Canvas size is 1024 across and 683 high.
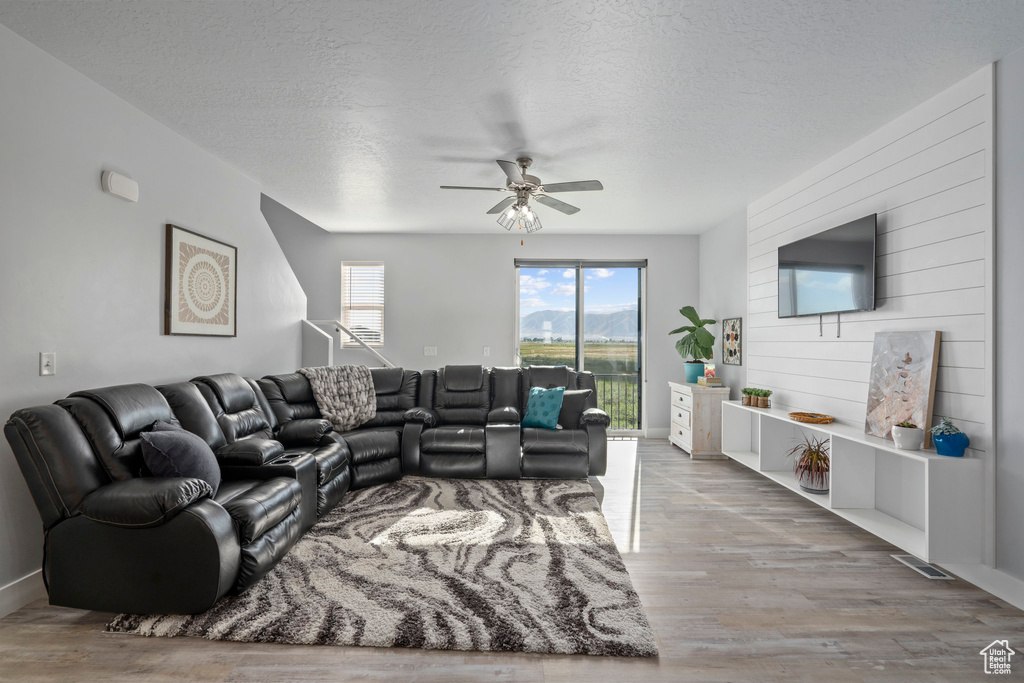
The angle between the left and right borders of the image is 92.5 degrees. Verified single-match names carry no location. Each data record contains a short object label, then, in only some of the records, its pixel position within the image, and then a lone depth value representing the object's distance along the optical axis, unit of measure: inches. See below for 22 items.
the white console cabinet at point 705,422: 211.5
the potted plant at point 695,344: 224.8
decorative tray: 139.6
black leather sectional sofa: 85.0
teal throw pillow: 185.8
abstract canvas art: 110.7
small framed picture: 210.8
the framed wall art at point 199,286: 136.3
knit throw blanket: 174.1
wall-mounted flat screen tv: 130.7
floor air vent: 105.3
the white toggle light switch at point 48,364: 98.9
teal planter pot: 229.0
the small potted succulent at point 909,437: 106.7
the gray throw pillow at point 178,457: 94.2
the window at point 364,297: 261.9
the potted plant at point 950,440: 101.0
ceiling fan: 139.1
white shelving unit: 99.9
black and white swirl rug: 82.3
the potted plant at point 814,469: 140.6
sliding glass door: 264.5
